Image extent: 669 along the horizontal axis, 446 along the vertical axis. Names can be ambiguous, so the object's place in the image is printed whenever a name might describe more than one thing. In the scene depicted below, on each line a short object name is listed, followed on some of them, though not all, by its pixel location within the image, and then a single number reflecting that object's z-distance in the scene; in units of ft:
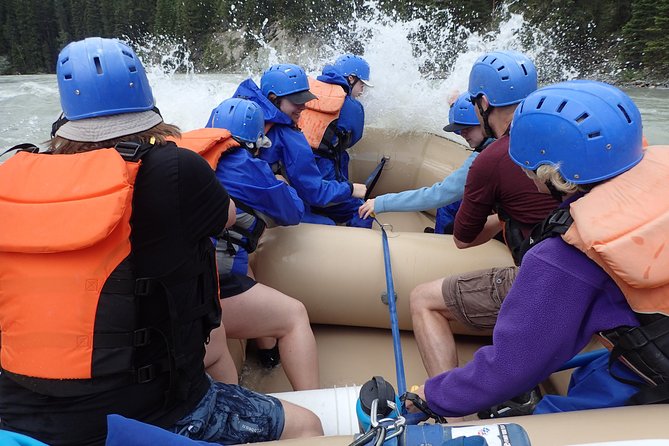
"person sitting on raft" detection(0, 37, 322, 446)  3.60
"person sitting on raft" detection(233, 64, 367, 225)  9.59
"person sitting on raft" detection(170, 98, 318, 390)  6.69
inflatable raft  8.07
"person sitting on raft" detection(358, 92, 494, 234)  8.73
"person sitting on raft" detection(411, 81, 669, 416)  3.42
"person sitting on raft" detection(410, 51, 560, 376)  6.50
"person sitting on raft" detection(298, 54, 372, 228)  11.84
